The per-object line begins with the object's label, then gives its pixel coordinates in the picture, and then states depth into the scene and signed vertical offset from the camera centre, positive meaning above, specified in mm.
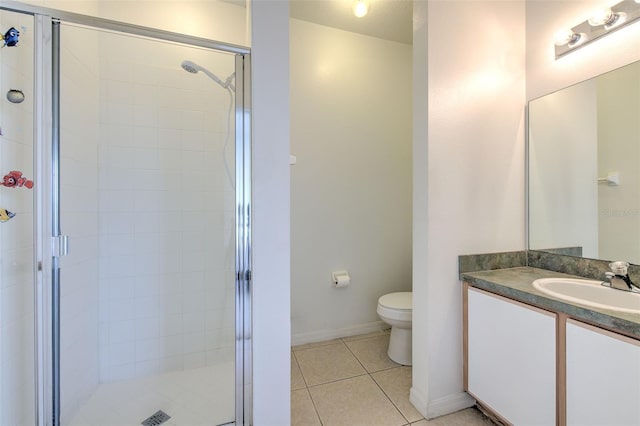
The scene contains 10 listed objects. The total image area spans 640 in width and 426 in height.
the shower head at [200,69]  1432 +792
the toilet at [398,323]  1970 -783
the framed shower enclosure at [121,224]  1137 -50
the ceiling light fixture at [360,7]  2005 +1493
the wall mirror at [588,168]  1307 +235
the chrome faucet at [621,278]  1217 -292
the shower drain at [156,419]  1404 -1043
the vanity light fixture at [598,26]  1288 +926
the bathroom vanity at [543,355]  958 -589
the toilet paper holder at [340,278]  2379 -558
